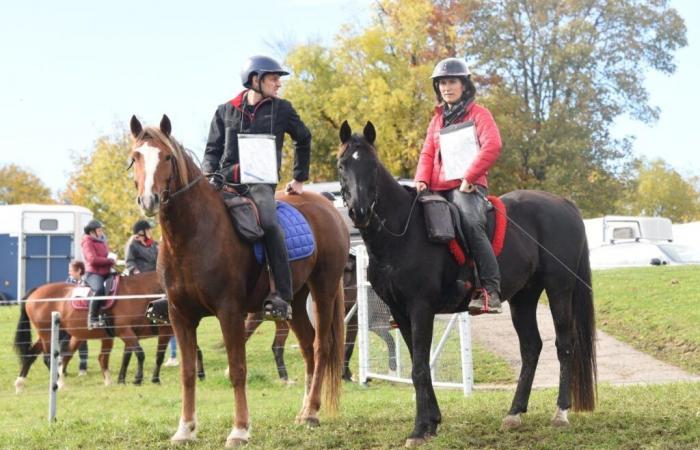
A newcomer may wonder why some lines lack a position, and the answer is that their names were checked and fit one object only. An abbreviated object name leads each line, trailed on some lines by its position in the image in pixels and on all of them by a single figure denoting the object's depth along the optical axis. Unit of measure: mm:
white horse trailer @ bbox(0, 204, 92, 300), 29188
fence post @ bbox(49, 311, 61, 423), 10445
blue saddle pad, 8069
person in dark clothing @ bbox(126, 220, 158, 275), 17328
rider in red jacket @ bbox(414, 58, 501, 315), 7348
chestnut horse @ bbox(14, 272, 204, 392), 16188
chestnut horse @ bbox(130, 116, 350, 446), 7094
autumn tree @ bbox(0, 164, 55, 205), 71812
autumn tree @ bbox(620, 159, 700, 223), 63844
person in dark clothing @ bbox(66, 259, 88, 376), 17562
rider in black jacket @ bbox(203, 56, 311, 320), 7664
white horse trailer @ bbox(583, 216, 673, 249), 35997
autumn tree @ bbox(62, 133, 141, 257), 46188
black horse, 7109
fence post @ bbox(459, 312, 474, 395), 11438
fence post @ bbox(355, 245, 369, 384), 13086
